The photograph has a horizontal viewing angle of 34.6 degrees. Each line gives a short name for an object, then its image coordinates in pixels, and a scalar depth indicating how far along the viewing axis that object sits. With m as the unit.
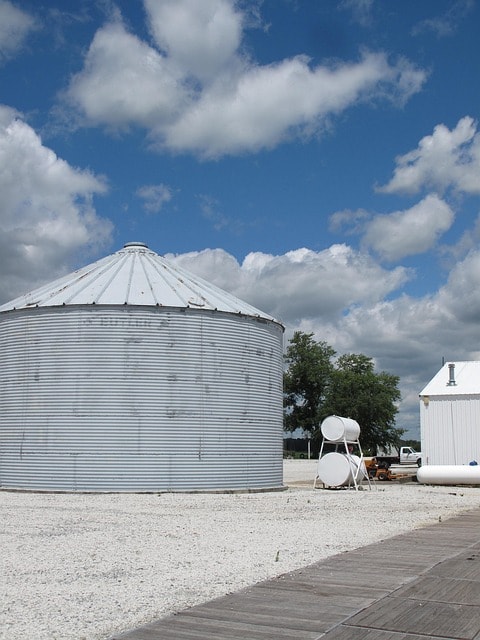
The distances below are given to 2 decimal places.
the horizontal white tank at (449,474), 32.12
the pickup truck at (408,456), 70.44
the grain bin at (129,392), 25.00
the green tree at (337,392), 84.81
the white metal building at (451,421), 34.97
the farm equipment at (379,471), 38.09
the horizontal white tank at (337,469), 29.27
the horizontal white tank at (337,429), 29.38
